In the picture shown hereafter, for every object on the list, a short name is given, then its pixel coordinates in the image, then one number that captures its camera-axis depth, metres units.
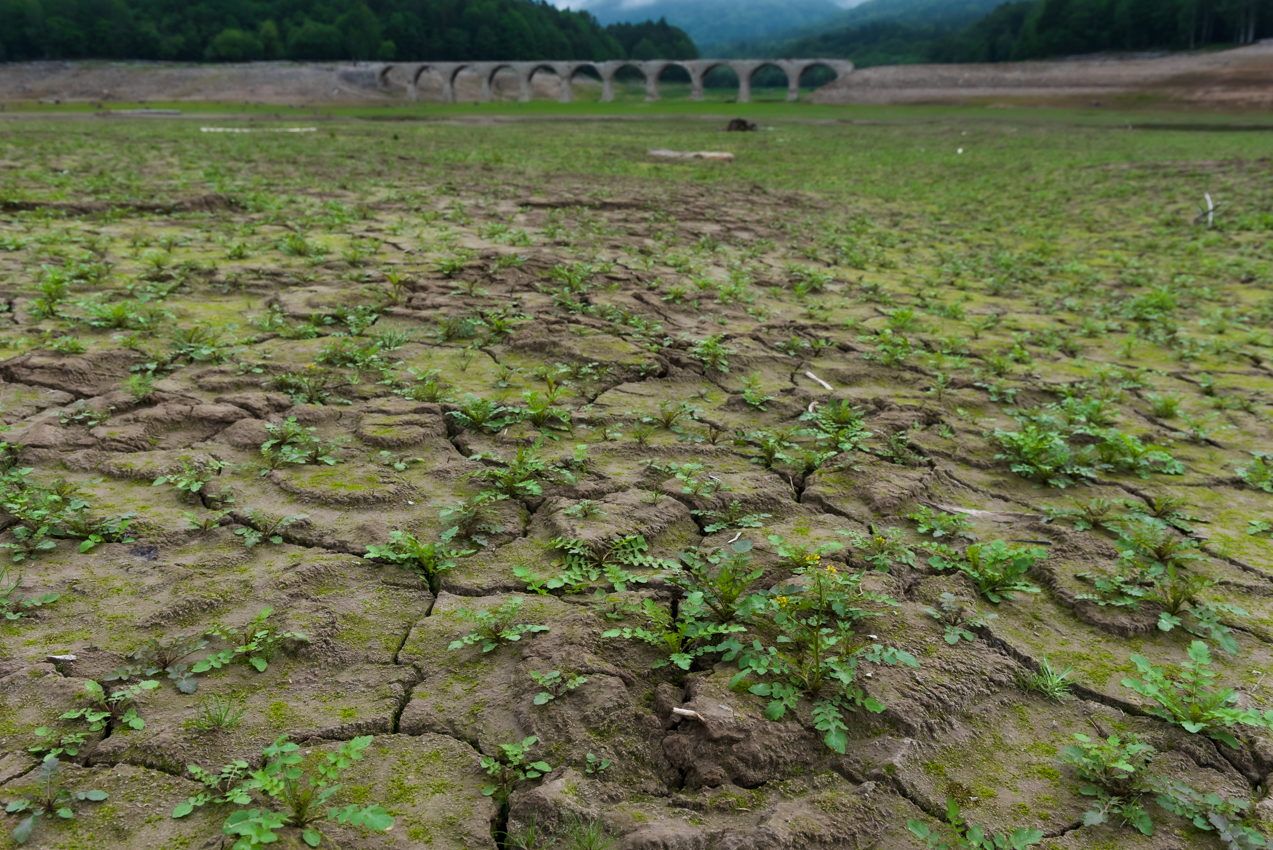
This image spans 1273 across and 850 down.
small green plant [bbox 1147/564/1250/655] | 2.34
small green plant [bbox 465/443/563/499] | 2.99
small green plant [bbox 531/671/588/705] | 2.02
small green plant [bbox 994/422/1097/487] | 3.32
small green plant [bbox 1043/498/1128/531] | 2.93
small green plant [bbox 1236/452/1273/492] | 3.29
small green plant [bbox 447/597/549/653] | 2.22
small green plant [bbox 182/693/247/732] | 1.85
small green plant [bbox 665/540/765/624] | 2.32
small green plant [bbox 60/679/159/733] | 1.85
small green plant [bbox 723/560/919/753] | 2.00
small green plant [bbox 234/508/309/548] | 2.63
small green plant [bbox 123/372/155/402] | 3.51
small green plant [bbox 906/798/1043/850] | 1.67
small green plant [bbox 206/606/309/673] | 2.08
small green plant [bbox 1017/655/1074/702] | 2.13
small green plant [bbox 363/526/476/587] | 2.54
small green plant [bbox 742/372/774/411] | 3.95
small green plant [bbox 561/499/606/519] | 2.85
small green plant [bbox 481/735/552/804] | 1.76
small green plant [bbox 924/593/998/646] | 2.32
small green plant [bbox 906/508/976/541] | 2.87
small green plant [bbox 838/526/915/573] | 2.64
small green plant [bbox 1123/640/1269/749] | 1.94
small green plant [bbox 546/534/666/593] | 2.48
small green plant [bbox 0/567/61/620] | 2.20
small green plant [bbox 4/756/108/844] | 1.58
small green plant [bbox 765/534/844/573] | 2.52
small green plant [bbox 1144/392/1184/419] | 4.00
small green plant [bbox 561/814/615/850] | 1.63
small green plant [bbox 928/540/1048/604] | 2.53
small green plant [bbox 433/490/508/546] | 2.75
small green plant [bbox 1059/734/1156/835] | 1.74
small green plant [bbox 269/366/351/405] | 3.69
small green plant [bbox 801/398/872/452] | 3.53
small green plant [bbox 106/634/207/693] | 2.01
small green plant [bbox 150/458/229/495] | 2.86
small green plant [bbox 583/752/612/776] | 1.82
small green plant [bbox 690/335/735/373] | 4.38
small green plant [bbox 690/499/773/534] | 2.85
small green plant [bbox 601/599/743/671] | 2.19
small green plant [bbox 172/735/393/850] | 1.57
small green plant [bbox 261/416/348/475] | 3.13
